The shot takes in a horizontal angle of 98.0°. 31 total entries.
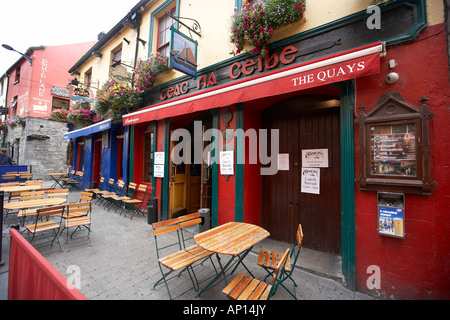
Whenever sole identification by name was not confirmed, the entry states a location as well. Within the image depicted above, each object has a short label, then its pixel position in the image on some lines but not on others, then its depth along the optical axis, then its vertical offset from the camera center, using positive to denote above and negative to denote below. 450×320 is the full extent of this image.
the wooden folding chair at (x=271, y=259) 2.69 -1.39
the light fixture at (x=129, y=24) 7.89 +5.77
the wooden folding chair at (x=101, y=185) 8.60 -0.98
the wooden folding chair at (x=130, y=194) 7.07 -1.09
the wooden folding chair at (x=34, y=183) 6.96 -0.71
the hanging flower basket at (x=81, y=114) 9.57 +2.49
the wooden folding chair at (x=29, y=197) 4.49 -0.87
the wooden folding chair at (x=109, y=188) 8.34 -1.04
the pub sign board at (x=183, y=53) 4.75 +2.85
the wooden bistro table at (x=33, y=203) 4.19 -0.90
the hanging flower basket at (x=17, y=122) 14.38 +3.10
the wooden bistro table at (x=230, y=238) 2.46 -1.04
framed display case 2.53 +0.30
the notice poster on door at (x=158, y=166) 6.38 -0.02
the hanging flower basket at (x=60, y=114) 10.52 +2.69
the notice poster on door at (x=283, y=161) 4.47 +0.14
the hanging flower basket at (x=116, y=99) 6.56 +2.27
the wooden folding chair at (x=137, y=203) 6.55 -1.32
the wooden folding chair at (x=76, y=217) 4.17 -1.24
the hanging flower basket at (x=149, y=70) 6.38 +3.15
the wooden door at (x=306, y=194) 3.89 -0.54
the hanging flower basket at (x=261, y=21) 3.59 +2.82
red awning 2.70 +1.50
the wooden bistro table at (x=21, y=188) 5.80 -0.76
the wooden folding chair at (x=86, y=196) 4.99 -0.82
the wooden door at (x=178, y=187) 6.39 -0.72
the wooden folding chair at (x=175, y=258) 2.63 -1.34
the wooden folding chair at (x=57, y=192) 5.58 -0.82
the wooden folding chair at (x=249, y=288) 2.10 -1.40
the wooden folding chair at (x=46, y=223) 3.78 -1.26
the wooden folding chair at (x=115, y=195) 7.31 -1.14
